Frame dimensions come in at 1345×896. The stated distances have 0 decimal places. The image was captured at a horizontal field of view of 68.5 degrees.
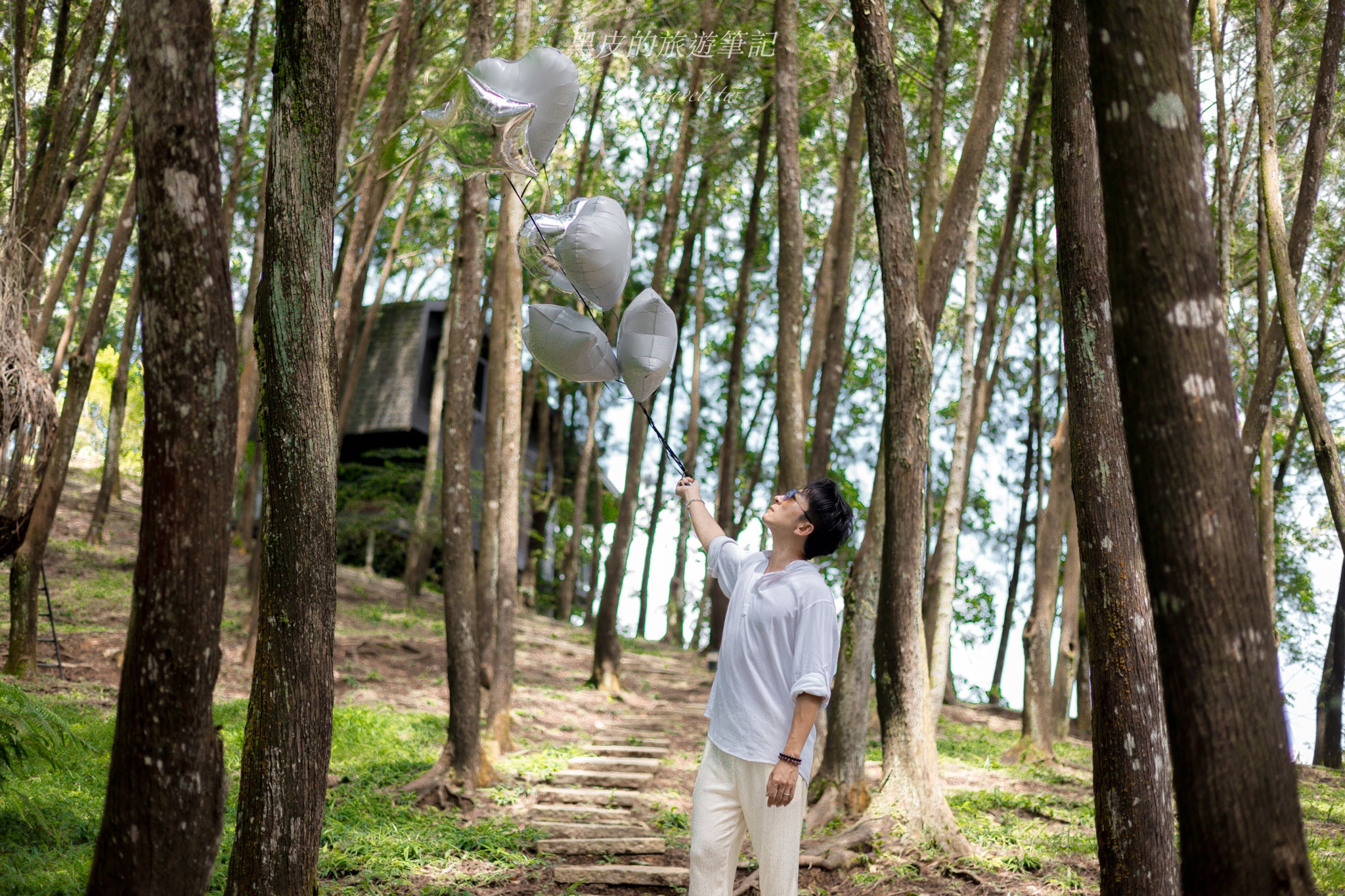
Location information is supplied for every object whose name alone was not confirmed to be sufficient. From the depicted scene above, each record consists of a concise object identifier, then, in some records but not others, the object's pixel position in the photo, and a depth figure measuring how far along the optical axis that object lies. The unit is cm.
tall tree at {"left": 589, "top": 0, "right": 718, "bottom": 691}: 1149
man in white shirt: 331
